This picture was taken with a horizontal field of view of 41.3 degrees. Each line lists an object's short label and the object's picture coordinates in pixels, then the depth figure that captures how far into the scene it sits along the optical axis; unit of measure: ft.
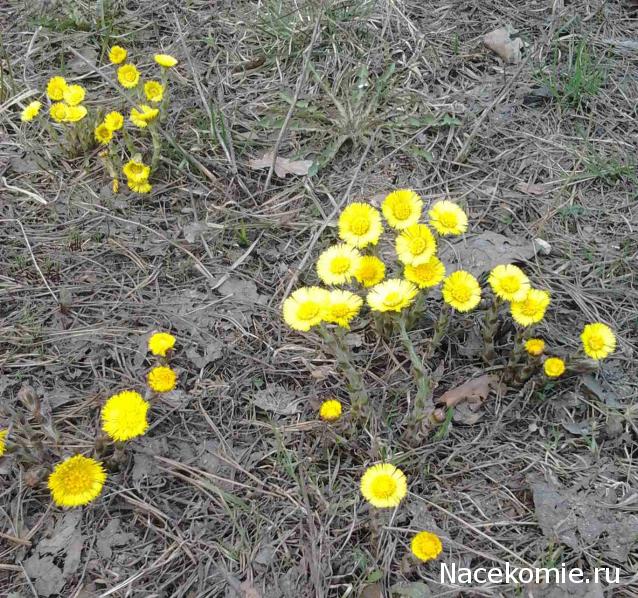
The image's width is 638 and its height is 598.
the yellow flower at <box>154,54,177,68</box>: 2.27
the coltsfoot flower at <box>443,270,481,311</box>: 1.81
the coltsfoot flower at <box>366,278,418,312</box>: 1.75
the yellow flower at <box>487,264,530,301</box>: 1.81
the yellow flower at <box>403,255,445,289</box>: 1.80
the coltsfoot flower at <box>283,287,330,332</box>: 1.75
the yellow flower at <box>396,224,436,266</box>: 1.80
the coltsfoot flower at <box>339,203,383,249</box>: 1.87
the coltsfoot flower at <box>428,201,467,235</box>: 1.85
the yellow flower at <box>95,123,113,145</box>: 2.22
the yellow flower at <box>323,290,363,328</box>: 1.75
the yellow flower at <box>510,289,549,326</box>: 1.81
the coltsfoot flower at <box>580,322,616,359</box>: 1.79
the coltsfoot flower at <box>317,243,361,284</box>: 1.87
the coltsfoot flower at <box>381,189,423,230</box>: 1.86
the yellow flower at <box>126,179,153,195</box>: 2.23
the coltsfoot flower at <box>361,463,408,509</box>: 1.61
